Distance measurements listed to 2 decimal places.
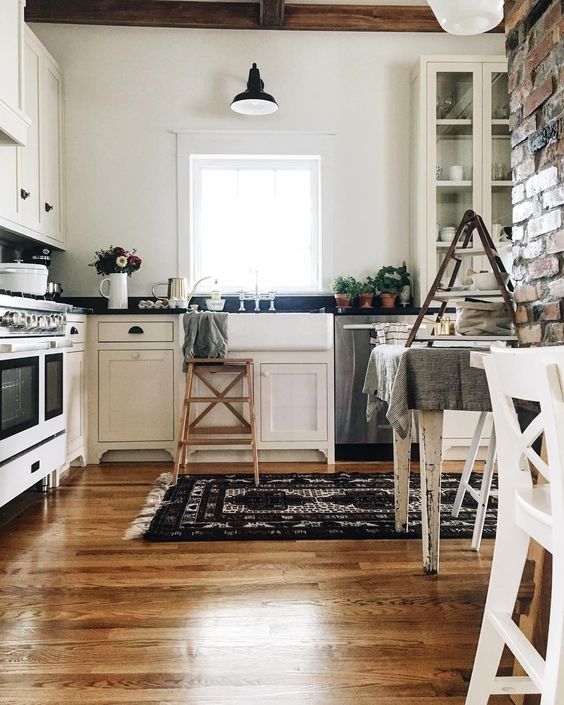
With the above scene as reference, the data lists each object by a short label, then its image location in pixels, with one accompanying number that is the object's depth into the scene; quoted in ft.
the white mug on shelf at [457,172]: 13.44
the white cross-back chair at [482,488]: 7.42
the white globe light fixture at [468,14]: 6.12
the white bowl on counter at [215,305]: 13.09
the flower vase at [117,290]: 13.24
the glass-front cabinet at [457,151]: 13.24
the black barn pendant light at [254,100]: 12.93
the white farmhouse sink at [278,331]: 12.11
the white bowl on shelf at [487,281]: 6.79
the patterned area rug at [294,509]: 7.97
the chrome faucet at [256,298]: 13.73
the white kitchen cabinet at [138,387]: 12.37
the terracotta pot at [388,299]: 13.58
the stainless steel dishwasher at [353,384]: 12.67
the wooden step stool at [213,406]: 10.96
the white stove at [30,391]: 8.07
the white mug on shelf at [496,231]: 13.26
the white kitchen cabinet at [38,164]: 11.02
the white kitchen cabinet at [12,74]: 9.27
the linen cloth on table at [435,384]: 6.36
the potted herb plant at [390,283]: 13.62
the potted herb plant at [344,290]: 13.60
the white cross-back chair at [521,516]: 2.76
